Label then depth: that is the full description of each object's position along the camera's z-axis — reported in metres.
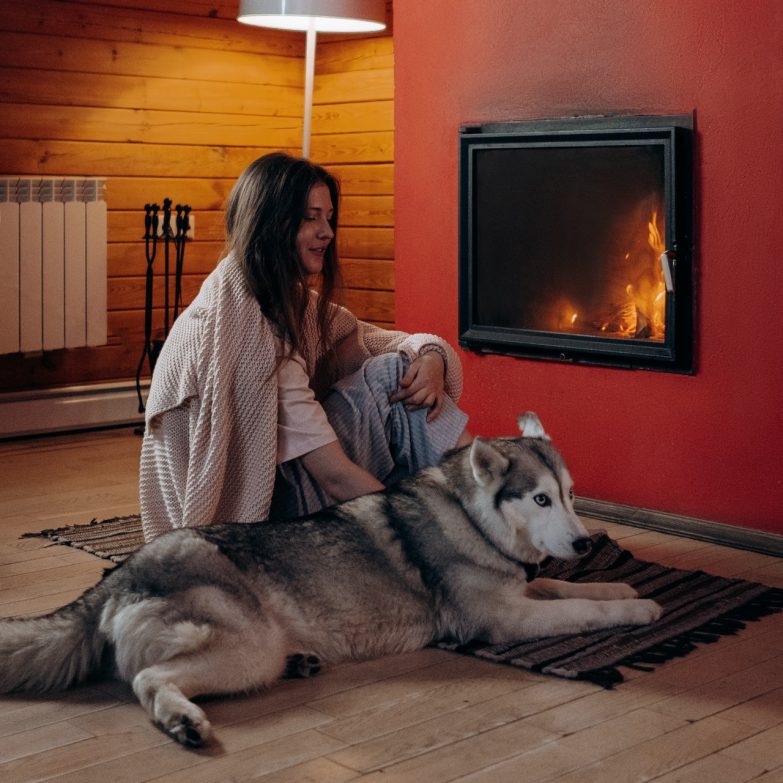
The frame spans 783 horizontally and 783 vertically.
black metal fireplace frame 3.27
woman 2.75
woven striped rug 2.36
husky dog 2.12
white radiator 4.61
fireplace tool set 4.90
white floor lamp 4.45
